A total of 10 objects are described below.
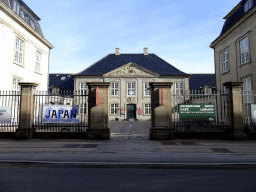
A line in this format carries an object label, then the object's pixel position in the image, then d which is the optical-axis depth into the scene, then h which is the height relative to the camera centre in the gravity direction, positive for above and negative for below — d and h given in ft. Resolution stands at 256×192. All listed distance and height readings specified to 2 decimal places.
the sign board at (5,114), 35.45 -1.04
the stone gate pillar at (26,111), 33.88 -0.54
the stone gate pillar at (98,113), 33.88 -0.89
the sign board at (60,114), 34.90 -1.06
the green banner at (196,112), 34.45 -0.79
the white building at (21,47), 54.85 +18.80
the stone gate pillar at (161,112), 33.71 -0.84
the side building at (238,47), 53.18 +17.83
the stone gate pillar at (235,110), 33.76 -0.48
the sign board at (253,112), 34.86 -0.83
